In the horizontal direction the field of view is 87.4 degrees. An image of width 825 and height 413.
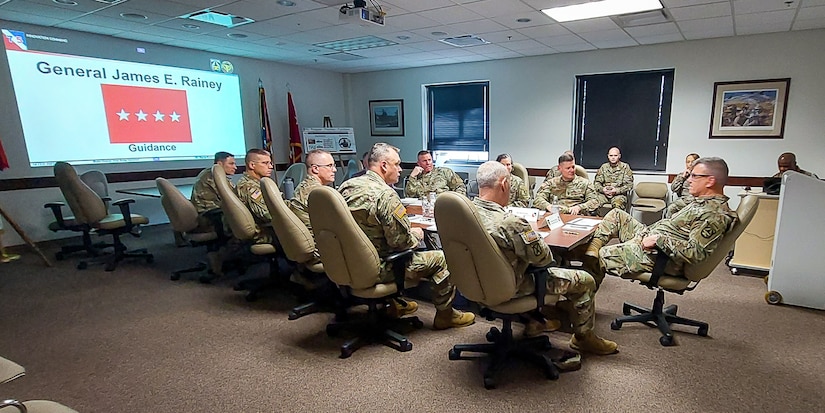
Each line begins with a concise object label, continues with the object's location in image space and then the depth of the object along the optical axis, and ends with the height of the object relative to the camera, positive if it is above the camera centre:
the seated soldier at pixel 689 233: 2.48 -0.66
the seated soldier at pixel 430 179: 5.08 -0.59
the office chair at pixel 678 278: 2.49 -0.94
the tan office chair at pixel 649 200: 5.75 -1.06
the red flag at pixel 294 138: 7.48 -0.10
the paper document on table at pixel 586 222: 3.08 -0.70
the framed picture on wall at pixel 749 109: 5.28 +0.13
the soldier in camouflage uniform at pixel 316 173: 3.31 -0.32
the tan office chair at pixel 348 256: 2.32 -0.70
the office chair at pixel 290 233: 2.90 -0.67
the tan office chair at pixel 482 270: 1.99 -0.68
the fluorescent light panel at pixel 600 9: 4.09 +1.11
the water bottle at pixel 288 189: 5.27 -0.68
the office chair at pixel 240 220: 3.52 -0.69
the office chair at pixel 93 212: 4.43 -0.76
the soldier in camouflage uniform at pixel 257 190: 3.55 -0.47
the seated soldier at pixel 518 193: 4.48 -0.69
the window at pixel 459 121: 7.52 +0.12
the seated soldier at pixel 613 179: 5.56 -0.74
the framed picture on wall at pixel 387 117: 8.28 +0.24
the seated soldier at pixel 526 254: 2.04 -0.61
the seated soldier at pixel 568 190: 4.41 -0.68
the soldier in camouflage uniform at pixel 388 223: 2.55 -0.55
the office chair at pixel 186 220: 4.02 -0.78
